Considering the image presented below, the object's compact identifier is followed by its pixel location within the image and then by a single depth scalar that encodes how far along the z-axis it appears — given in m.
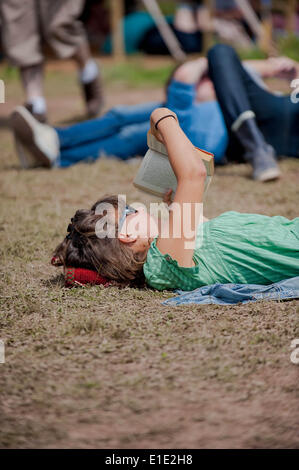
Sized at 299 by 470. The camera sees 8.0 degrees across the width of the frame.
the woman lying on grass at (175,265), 6.91
